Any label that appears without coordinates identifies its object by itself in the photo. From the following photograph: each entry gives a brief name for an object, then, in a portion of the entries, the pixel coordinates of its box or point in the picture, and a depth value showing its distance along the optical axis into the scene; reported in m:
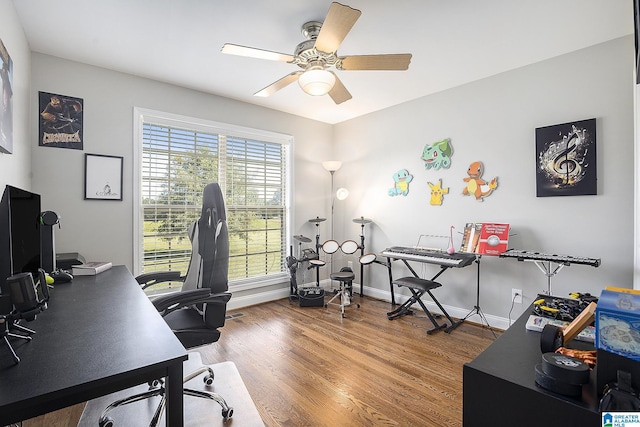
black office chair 1.74
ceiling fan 1.95
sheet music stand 3.18
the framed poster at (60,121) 2.65
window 3.25
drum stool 3.70
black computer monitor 1.20
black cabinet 0.74
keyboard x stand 3.13
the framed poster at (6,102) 1.68
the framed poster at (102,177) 2.86
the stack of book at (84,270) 2.14
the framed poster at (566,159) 2.61
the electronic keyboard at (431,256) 2.95
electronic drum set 4.13
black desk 0.74
